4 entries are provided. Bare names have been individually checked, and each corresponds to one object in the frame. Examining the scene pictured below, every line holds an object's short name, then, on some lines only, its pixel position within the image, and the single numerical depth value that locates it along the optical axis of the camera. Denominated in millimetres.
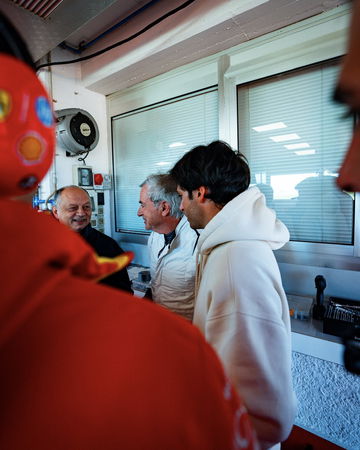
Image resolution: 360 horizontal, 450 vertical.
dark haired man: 680
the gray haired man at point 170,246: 1432
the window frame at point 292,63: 1434
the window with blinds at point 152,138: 1987
